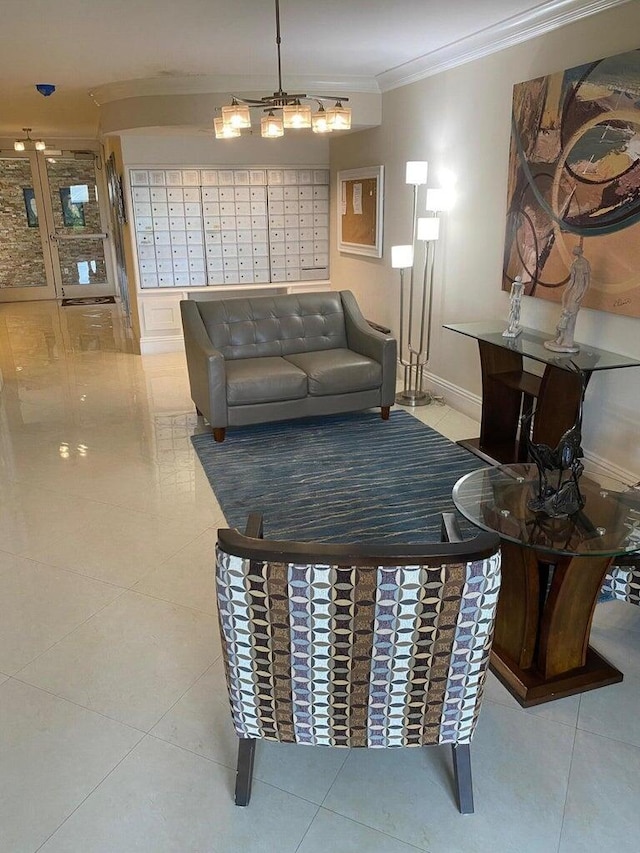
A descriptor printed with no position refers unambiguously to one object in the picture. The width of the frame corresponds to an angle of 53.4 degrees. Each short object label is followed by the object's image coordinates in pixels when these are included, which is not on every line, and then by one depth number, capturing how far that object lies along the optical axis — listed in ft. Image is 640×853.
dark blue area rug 10.36
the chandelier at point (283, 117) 10.75
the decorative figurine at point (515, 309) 12.46
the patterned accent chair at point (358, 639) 4.43
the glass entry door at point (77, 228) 34.81
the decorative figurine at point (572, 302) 10.82
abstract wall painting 10.32
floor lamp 15.33
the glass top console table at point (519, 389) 10.85
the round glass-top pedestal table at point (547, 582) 6.33
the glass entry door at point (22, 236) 34.01
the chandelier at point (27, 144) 30.80
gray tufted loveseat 14.06
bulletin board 19.37
